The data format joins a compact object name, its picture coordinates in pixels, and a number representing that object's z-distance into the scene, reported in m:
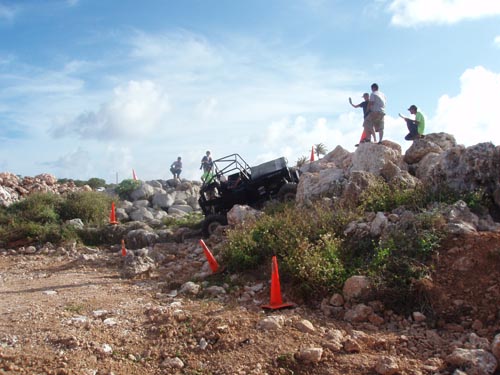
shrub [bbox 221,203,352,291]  6.87
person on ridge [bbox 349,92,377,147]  13.27
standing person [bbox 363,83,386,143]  12.89
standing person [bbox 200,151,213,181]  19.74
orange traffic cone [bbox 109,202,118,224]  15.38
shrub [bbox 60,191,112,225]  15.88
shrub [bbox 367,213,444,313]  6.28
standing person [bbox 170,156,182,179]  24.89
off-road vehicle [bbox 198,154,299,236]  13.14
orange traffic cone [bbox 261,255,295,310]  6.61
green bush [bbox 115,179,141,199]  20.70
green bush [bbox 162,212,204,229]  13.52
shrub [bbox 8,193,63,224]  15.05
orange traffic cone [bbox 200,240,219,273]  8.57
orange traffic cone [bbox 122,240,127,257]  11.34
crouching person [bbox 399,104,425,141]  13.33
